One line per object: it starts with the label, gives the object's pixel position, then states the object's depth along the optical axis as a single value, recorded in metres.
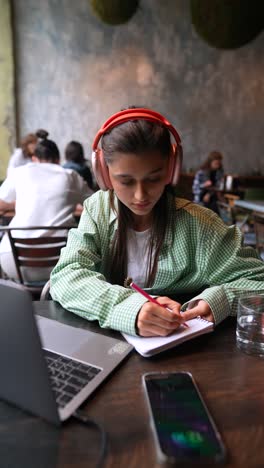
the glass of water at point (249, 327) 0.76
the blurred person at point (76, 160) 3.84
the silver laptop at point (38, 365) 0.45
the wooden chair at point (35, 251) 1.95
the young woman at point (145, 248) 0.83
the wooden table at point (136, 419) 0.45
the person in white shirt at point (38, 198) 2.20
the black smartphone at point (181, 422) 0.45
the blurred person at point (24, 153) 4.46
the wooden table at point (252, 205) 3.21
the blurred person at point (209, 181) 5.67
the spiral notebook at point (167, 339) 0.70
